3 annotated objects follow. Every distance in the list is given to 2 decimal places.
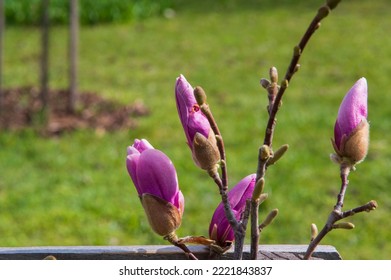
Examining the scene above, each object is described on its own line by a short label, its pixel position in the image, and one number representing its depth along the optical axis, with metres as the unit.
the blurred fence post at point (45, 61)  5.65
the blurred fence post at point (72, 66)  5.90
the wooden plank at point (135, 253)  1.34
